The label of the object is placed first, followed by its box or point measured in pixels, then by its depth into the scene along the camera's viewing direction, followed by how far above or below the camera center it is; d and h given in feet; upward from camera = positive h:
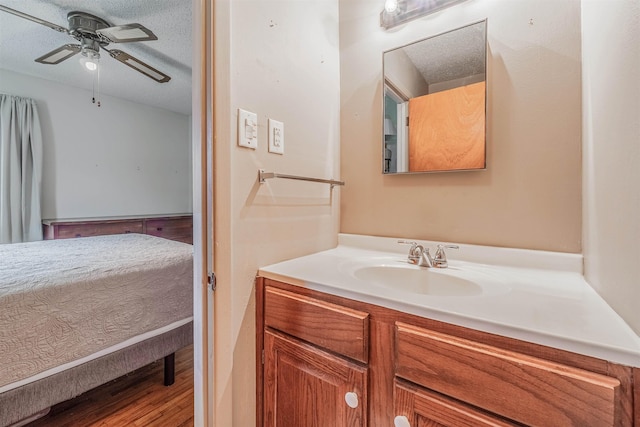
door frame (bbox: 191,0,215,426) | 2.58 +0.06
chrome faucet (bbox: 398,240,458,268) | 3.17 -0.55
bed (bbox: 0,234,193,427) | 3.38 -1.58
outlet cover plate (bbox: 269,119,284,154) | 3.14 +0.90
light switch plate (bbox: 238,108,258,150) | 2.79 +0.88
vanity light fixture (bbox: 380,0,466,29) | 3.60 +2.82
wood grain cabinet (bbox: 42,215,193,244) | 8.54 -0.53
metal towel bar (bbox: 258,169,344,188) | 3.02 +0.42
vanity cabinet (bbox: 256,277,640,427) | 1.48 -1.12
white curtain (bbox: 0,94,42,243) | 8.41 +1.36
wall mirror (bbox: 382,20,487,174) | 3.34 +1.45
